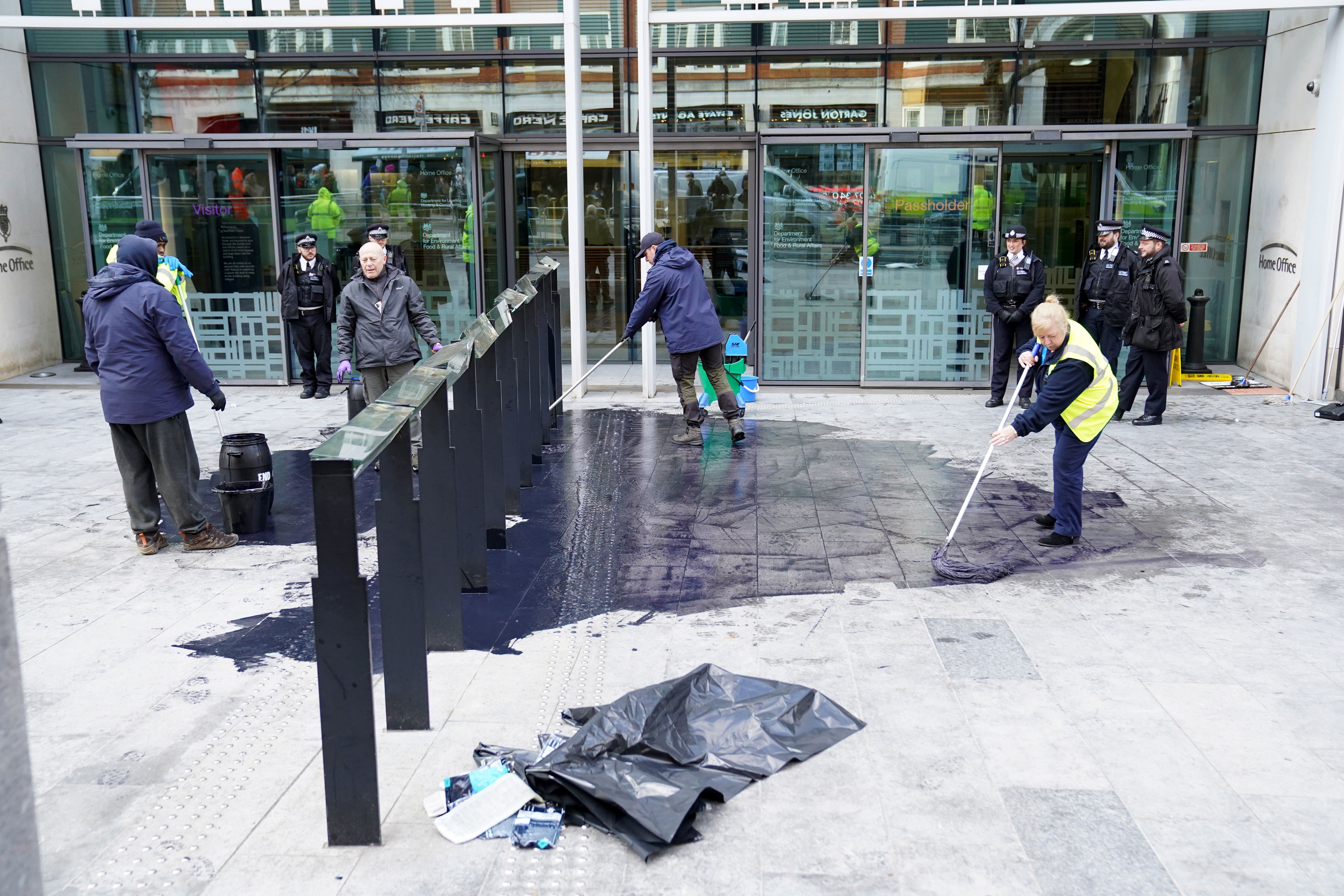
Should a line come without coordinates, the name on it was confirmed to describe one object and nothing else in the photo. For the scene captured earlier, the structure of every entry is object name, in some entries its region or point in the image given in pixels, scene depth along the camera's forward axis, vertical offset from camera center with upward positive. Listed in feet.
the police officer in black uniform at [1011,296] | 38.58 -3.01
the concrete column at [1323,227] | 38.34 -0.77
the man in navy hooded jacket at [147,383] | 24.06 -3.55
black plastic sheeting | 13.61 -6.86
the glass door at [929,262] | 41.83 -2.03
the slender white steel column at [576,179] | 39.88 +0.97
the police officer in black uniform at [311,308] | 41.81 -3.50
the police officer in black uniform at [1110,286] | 37.22 -2.60
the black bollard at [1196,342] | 43.91 -5.19
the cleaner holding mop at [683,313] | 33.65 -3.04
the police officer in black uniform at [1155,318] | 35.78 -3.45
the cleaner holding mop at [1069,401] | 23.36 -3.91
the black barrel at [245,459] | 25.72 -5.45
